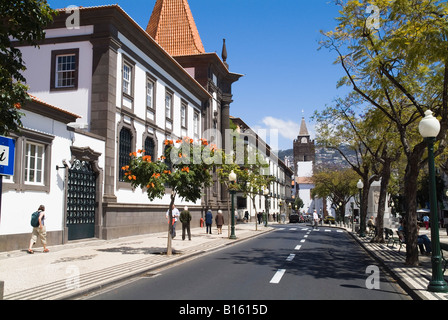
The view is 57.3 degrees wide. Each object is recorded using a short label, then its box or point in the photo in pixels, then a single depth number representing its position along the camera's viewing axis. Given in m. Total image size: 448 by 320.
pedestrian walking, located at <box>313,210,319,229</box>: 39.53
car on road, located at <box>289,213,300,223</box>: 63.98
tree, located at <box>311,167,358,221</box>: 52.85
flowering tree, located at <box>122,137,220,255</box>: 14.43
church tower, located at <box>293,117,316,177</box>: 157.88
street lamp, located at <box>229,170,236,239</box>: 23.19
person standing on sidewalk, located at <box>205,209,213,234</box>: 26.56
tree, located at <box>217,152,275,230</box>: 32.06
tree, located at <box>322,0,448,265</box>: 10.76
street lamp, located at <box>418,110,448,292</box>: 8.62
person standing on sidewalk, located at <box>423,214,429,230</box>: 42.75
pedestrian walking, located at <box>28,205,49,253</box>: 14.33
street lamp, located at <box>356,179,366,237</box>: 26.33
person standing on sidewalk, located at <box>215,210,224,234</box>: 27.48
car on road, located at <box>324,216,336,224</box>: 57.81
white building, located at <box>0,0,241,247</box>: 16.83
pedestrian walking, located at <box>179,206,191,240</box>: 20.77
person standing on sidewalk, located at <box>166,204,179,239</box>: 20.56
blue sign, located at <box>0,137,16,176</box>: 7.01
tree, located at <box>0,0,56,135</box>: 7.24
